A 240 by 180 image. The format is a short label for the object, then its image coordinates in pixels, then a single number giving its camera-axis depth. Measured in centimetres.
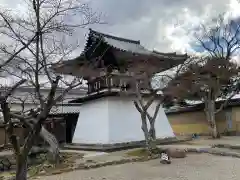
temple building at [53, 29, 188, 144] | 1195
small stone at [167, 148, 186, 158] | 831
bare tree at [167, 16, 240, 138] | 1498
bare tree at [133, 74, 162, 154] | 913
